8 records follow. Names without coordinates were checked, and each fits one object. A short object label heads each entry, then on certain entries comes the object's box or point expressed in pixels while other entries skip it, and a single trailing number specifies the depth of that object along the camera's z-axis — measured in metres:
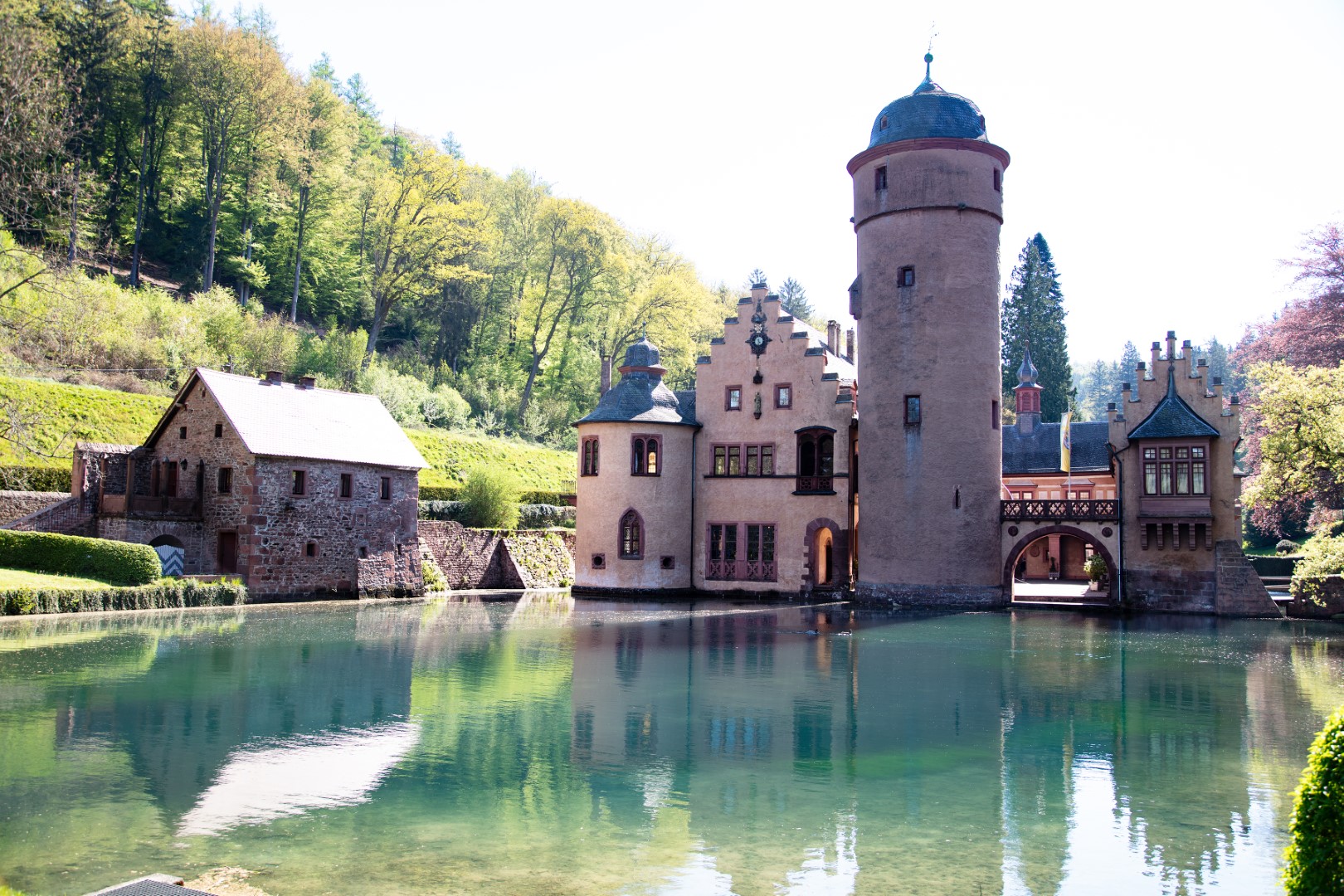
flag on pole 47.16
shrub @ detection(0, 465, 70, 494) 31.00
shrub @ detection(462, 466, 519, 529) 41.91
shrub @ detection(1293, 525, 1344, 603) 24.25
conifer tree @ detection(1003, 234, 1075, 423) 65.12
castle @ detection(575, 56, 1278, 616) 34.19
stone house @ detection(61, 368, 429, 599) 32.44
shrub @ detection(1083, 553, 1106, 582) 43.72
